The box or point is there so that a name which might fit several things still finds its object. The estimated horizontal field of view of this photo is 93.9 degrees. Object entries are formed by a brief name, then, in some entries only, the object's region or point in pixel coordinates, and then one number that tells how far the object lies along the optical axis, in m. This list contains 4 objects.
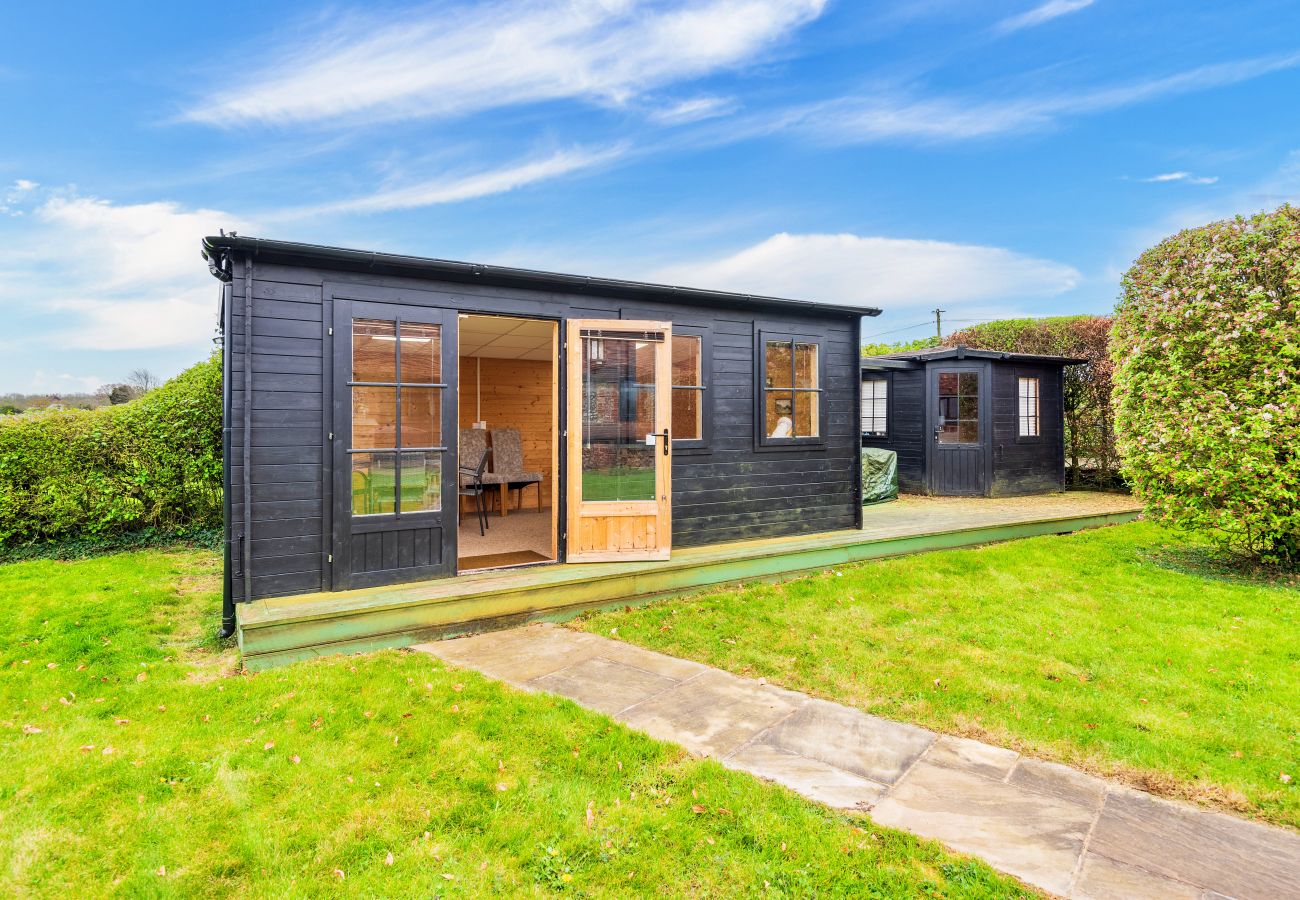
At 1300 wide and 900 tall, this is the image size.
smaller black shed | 9.40
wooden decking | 3.30
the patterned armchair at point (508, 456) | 7.34
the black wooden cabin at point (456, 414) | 3.61
